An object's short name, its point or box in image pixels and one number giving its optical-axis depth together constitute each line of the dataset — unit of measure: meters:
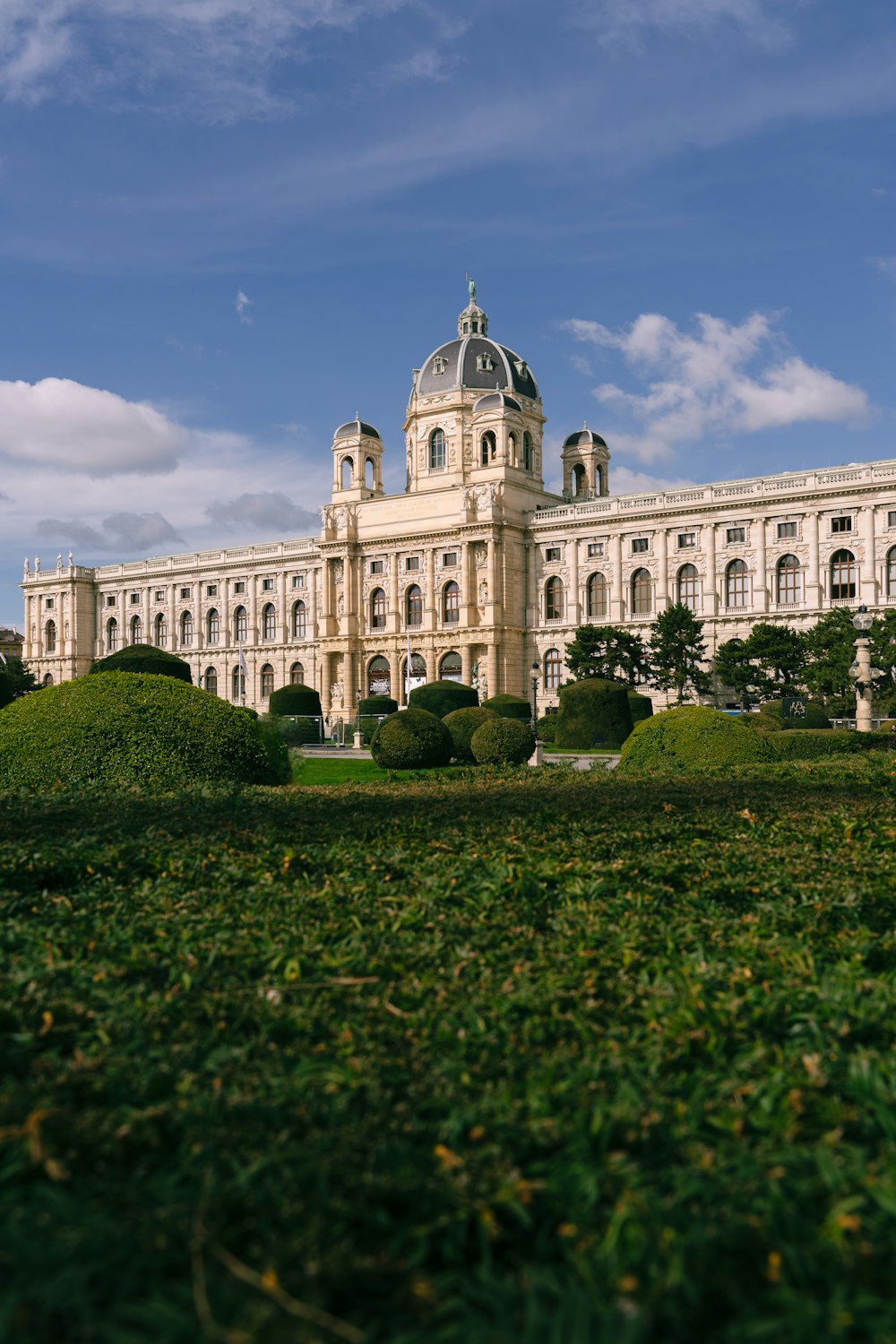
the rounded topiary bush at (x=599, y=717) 34.34
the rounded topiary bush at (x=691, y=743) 16.11
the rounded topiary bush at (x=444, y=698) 38.06
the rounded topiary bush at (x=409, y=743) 25.33
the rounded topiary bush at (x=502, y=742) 25.84
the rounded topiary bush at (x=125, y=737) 10.80
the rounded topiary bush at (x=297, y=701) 53.56
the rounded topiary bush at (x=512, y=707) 41.91
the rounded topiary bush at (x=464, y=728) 28.47
